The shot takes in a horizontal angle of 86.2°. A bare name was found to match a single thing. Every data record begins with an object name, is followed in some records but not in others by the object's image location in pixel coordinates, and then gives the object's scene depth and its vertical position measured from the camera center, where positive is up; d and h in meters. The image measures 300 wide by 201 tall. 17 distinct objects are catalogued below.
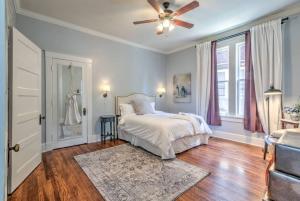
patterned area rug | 2.04 -1.19
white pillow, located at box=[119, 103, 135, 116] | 4.65 -0.30
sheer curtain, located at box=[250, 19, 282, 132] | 3.38 +0.80
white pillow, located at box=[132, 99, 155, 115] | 4.64 -0.24
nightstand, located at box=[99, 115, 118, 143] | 4.45 -0.80
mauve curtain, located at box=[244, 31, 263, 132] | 3.80 +0.04
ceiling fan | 2.56 +1.47
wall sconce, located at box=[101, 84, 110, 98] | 4.55 +0.26
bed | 3.13 -0.72
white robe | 3.97 -0.35
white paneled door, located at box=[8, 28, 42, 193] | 2.14 -0.16
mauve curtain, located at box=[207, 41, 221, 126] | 4.61 +0.25
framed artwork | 5.59 +0.41
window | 4.25 +0.66
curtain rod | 3.34 +1.69
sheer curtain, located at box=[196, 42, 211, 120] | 4.76 +0.66
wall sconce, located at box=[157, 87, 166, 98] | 6.16 +0.31
